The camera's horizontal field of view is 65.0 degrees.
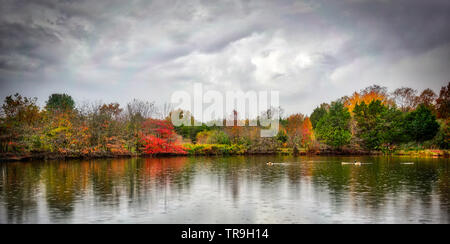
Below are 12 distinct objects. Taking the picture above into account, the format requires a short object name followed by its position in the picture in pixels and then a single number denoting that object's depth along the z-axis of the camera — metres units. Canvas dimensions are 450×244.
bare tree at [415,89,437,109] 61.53
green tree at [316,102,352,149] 46.28
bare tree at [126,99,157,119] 43.03
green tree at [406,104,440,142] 42.75
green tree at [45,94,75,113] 70.00
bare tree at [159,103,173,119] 47.10
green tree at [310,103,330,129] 71.21
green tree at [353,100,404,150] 45.38
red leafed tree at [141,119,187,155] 40.00
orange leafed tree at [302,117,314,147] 46.84
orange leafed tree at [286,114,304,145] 47.10
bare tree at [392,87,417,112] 64.19
